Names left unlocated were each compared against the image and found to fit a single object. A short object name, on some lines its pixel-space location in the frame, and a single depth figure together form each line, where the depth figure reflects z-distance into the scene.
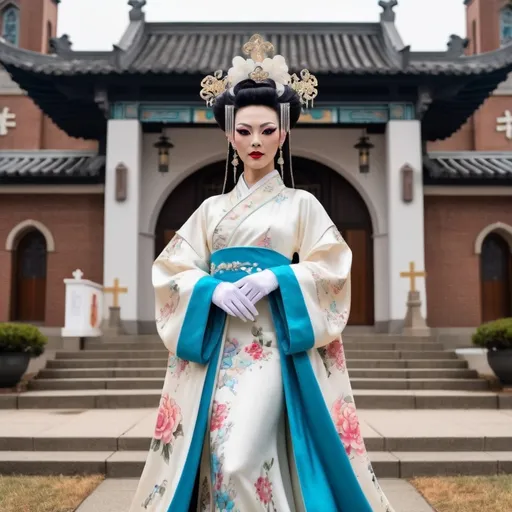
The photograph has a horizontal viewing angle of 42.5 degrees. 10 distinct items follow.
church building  11.21
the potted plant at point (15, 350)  7.96
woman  2.59
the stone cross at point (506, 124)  17.28
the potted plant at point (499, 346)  8.05
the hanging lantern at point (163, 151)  12.12
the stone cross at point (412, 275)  11.10
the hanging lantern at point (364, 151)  12.13
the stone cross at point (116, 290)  11.07
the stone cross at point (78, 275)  10.19
